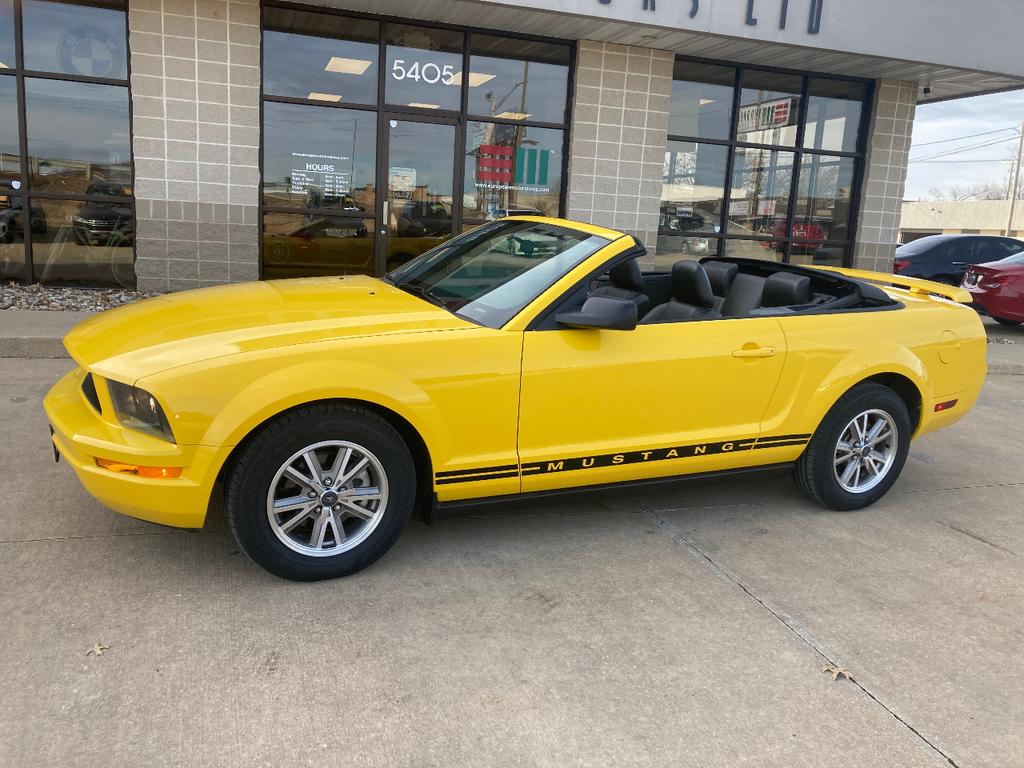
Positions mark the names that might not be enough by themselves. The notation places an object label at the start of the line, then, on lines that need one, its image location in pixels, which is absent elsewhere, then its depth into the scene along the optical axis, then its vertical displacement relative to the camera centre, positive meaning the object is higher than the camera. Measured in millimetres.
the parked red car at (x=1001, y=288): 12503 -661
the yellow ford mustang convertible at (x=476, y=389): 3225 -767
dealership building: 10000 +1200
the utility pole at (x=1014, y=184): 54562 +4240
